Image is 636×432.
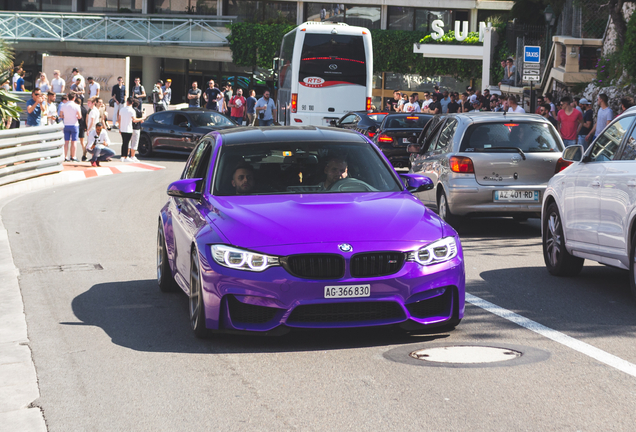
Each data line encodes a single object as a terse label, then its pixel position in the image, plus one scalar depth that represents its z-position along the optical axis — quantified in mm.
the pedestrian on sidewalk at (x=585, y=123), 20672
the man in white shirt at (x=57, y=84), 38412
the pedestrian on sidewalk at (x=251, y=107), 39031
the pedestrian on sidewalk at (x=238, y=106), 38688
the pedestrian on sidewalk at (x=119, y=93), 35000
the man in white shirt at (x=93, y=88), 36062
